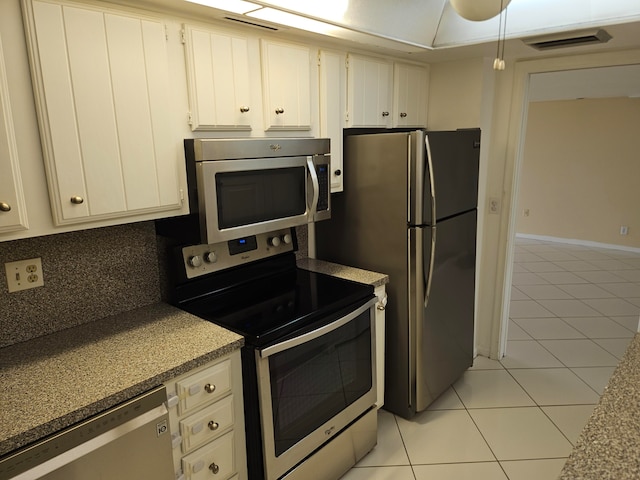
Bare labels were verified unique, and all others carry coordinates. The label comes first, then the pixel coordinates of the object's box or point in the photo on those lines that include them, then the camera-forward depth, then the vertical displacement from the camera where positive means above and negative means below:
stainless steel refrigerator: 2.34 -0.50
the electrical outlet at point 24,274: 1.57 -0.43
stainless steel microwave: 1.72 -0.15
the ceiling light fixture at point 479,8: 1.41 +0.43
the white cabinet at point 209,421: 1.52 -0.95
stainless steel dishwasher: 1.15 -0.81
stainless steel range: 1.76 -0.73
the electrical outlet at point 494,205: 3.12 -0.41
